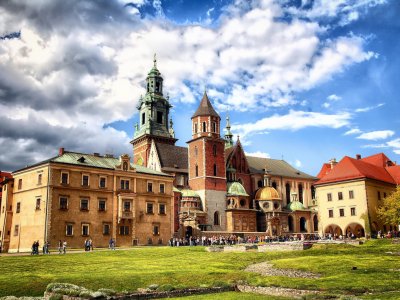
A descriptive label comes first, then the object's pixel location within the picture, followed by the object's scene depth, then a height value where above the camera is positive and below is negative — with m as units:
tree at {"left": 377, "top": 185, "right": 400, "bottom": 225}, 58.42 +3.50
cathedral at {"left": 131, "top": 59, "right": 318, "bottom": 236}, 81.81 +12.37
